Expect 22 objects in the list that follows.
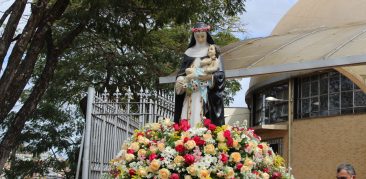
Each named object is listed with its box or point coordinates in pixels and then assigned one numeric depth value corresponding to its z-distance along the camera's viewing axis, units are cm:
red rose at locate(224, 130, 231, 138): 609
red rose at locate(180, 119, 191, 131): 633
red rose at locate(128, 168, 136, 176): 608
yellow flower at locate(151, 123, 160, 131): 650
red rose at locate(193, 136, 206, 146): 604
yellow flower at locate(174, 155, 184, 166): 588
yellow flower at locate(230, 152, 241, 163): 593
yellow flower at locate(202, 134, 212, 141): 606
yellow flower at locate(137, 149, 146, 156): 614
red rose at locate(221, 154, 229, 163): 591
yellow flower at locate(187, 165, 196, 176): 577
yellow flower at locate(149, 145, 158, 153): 609
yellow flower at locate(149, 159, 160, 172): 588
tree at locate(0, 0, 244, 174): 1071
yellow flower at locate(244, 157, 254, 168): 593
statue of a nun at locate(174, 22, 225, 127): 739
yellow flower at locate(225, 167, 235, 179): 582
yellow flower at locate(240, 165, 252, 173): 587
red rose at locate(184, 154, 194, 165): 586
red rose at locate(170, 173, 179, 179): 582
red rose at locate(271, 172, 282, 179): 635
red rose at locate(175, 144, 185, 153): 596
